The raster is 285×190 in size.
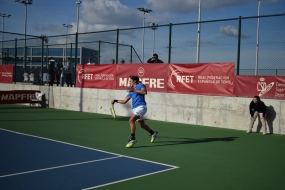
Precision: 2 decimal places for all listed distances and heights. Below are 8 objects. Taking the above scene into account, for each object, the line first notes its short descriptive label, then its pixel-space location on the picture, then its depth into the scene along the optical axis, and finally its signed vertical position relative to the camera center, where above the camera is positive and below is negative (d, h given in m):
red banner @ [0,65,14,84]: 24.20 +0.56
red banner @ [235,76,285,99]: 12.06 +0.04
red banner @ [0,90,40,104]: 19.67 -0.92
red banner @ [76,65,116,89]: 17.77 +0.43
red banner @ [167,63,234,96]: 13.38 +0.32
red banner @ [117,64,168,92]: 15.41 +0.53
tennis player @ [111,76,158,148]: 8.84 -0.48
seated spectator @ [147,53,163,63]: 15.70 +1.27
